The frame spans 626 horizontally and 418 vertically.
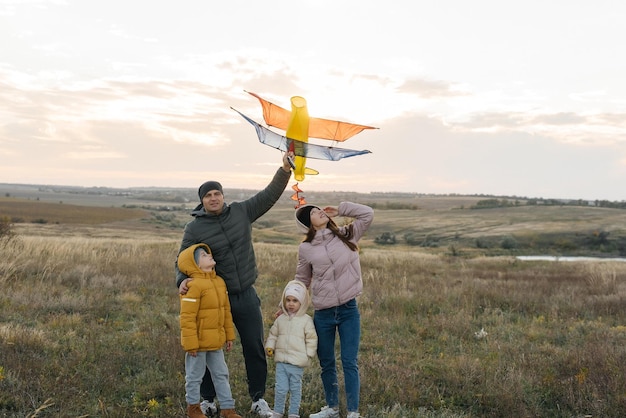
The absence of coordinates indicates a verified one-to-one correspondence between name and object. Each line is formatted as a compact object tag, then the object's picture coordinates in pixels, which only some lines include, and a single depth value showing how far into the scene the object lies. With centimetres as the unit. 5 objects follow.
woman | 446
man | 448
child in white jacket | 438
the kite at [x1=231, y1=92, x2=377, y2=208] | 428
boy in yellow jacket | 414
